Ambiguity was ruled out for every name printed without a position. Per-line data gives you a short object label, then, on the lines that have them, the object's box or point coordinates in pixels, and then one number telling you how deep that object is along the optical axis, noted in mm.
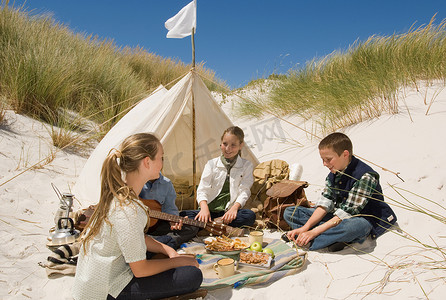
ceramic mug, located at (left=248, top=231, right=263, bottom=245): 2929
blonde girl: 1760
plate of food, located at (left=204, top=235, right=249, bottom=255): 2809
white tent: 4082
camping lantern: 3041
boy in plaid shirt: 2838
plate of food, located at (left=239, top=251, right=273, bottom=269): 2578
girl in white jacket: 3547
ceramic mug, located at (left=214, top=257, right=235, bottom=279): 2477
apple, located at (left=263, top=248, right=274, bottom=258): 2734
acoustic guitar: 2980
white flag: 3906
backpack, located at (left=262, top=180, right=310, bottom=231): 3490
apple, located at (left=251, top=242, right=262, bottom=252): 2758
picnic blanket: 2410
